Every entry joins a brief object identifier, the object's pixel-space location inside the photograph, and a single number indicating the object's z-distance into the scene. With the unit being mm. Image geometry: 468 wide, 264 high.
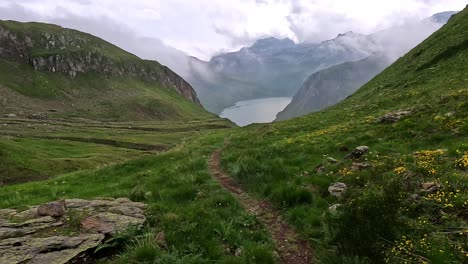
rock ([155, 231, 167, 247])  10518
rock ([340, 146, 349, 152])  19939
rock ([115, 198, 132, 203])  14336
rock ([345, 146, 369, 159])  17500
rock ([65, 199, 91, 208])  13047
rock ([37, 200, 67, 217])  11938
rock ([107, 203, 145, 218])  12547
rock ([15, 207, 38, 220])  11977
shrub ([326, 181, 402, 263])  8734
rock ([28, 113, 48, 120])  164025
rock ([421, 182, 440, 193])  11066
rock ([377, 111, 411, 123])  22536
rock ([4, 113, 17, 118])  157350
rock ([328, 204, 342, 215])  11123
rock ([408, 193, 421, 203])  10691
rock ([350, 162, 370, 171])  15338
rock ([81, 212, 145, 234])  10953
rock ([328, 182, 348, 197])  13498
